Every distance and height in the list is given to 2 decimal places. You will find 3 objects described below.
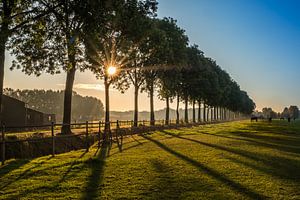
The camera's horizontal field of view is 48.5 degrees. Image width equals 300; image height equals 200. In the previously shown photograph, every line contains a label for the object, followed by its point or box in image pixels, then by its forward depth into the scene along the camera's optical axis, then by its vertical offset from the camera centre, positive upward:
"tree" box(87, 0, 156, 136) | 32.67 +8.36
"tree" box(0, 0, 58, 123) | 20.48 +6.59
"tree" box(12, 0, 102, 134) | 18.76 +5.33
